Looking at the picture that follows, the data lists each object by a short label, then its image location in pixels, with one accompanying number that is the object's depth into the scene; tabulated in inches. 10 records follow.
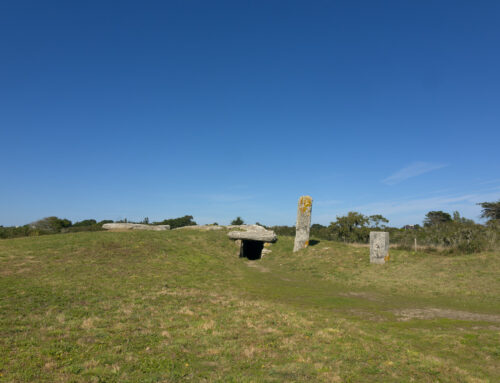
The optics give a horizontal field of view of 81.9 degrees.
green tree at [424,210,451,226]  2175.2
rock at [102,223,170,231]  1363.7
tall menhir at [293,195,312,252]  1070.4
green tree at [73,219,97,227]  1998.2
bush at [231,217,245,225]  2012.6
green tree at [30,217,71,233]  1796.3
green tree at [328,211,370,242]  1535.4
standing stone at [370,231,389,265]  829.2
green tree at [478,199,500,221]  1499.8
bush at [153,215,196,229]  2327.9
